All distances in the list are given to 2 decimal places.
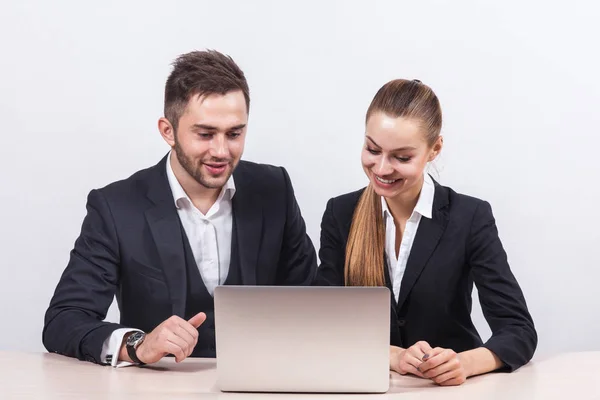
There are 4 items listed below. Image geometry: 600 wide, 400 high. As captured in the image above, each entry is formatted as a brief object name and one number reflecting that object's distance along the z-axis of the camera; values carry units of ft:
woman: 8.45
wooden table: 6.92
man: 9.01
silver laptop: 6.69
